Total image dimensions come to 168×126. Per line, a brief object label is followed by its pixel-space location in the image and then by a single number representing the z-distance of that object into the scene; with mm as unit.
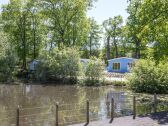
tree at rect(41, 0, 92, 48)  27190
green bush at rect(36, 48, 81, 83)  22026
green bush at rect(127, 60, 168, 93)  15593
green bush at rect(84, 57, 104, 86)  20872
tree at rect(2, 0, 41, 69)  27998
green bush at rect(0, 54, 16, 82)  21767
